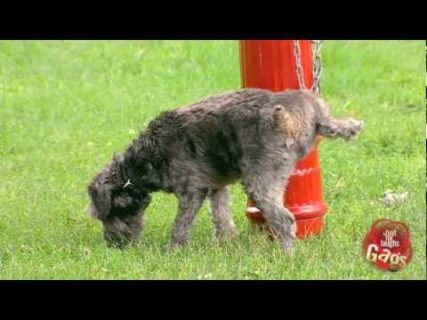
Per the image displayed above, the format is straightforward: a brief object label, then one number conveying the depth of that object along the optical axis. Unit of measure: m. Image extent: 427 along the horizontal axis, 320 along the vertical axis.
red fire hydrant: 16.02
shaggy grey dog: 15.30
